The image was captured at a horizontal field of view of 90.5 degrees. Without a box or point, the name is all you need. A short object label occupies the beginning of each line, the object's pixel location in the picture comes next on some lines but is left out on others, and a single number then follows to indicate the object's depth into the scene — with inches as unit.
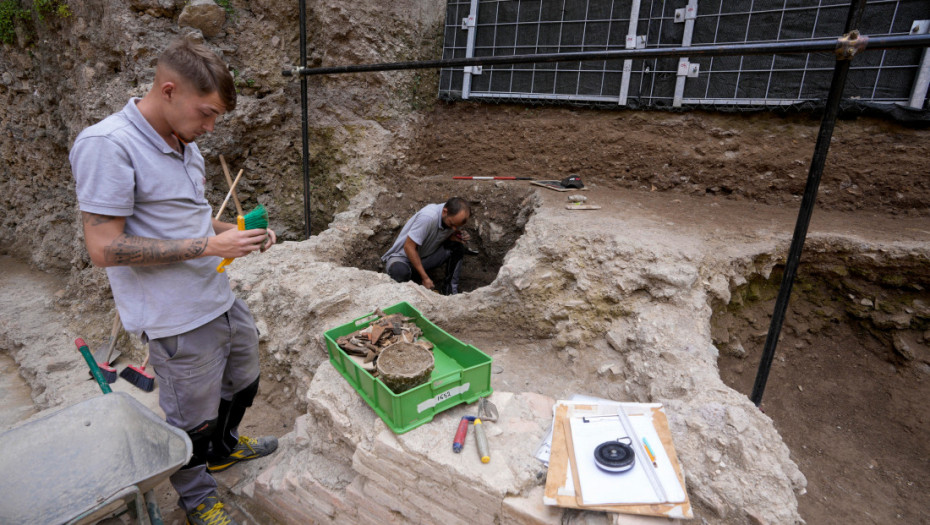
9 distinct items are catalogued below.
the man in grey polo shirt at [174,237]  72.4
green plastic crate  90.0
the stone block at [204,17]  197.9
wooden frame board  72.1
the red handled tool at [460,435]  86.5
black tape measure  77.7
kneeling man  190.7
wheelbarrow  73.1
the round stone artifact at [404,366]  89.7
